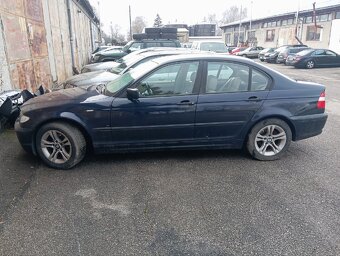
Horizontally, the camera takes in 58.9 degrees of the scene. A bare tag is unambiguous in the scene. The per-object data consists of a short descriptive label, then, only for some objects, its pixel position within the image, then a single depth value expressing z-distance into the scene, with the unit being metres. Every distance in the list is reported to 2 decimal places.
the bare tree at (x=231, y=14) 120.09
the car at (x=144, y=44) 14.19
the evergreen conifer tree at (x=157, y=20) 76.88
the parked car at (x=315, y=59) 21.73
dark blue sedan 4.19
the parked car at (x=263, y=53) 28.91
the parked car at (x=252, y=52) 33.81
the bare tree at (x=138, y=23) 86.38
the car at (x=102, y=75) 6.88
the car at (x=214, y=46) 14.37
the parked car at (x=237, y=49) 36.06
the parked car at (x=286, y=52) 24.78
